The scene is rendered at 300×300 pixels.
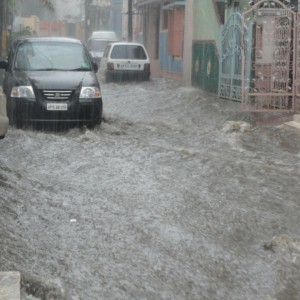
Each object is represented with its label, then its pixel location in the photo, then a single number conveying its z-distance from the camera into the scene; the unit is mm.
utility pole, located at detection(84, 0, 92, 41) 53156
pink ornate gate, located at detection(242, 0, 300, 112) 11773
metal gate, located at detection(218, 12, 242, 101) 14398
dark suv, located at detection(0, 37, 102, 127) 10445
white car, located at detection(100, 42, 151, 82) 23125
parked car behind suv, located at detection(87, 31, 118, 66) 30750
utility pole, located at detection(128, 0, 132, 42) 31519
